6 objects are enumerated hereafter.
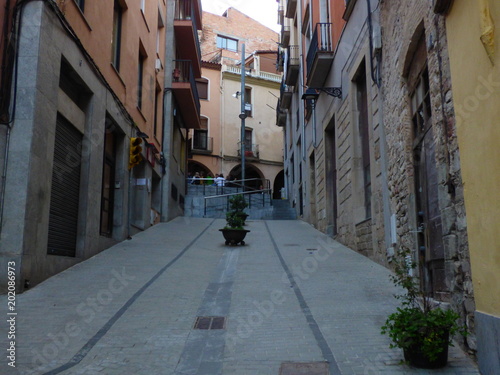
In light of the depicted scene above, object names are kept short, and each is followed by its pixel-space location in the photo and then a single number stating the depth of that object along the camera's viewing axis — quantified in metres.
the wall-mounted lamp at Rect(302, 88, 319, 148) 16.39
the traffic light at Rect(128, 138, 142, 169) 12.23
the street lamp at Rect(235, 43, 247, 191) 32.78
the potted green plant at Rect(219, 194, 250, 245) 12.73
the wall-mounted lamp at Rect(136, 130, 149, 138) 14.31
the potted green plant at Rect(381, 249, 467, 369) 4.27
